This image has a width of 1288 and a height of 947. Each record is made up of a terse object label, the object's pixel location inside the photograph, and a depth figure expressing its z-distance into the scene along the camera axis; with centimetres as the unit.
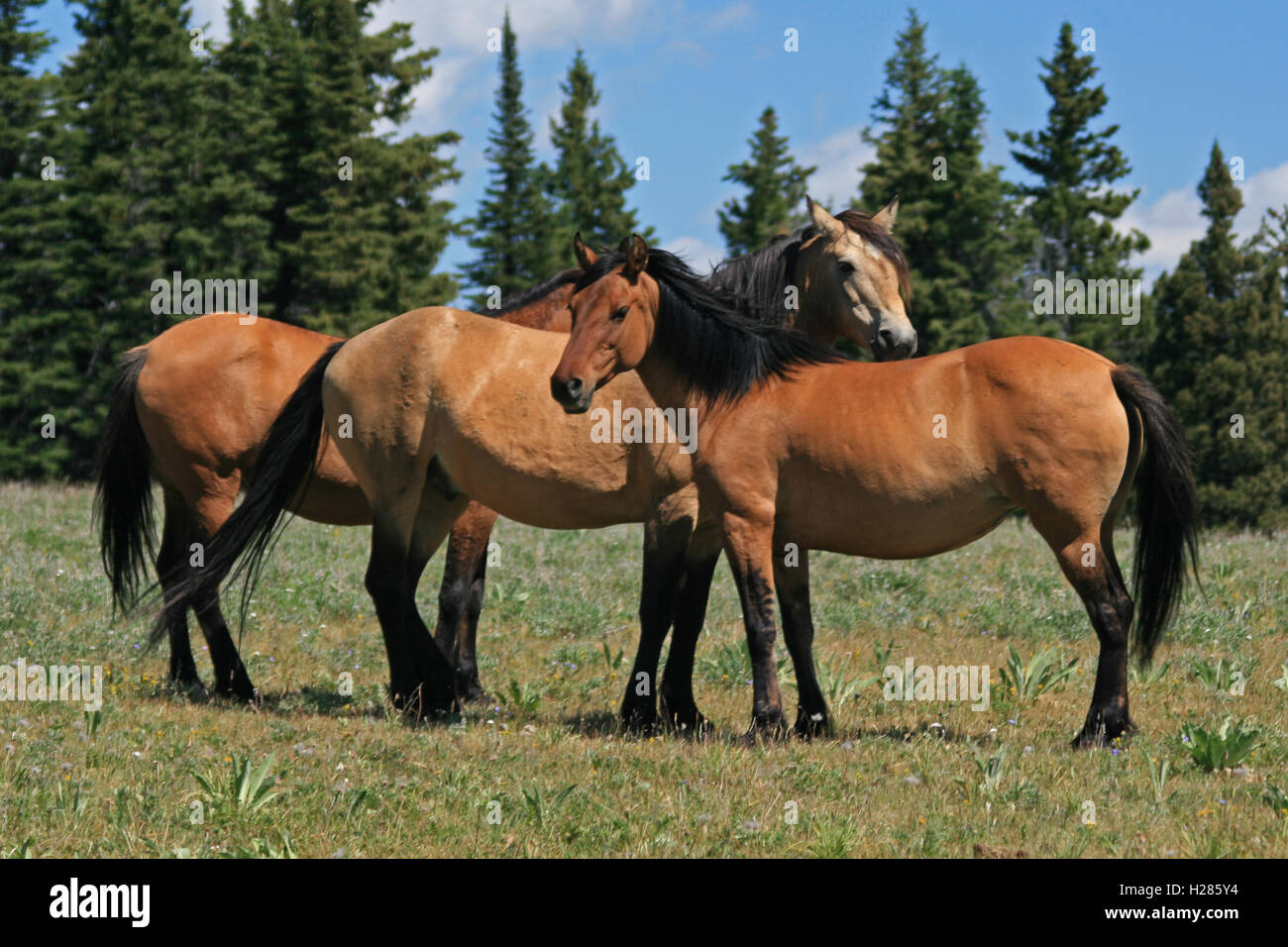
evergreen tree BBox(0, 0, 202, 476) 3053
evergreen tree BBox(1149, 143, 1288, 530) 3259
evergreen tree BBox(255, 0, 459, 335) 3219
